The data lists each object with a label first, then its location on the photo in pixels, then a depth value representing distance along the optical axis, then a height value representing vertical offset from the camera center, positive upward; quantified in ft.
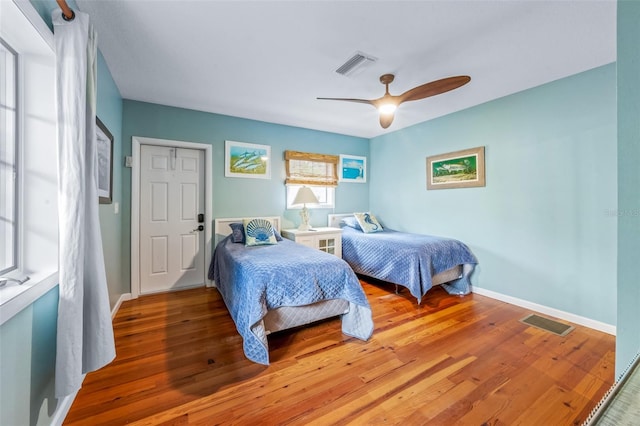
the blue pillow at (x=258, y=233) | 10.43 -0.86
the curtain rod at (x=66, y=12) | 4.11 +3.29
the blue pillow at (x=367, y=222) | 14.17 -0.51
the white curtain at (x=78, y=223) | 4.01 -0.20
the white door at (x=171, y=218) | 10.93 -0.28
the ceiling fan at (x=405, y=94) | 6.98 +3.57
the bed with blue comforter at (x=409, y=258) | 9.80 -1.88
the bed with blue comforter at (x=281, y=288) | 6.41 -2.08
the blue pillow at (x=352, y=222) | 14.55 -0.53
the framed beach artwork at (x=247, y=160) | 12.18 +2.55
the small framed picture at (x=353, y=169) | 15.65 +2.76
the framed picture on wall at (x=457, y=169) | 11.05 +2.04
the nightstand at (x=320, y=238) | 12.22 -1.22
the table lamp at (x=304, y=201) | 12.75 +0.59
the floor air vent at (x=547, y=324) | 7.93 -3.57
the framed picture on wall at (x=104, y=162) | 7.09 +1.48
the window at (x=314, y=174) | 13.78 +2.16
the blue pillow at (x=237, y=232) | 10.91 -0.85
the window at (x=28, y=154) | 3.85 +0.93
